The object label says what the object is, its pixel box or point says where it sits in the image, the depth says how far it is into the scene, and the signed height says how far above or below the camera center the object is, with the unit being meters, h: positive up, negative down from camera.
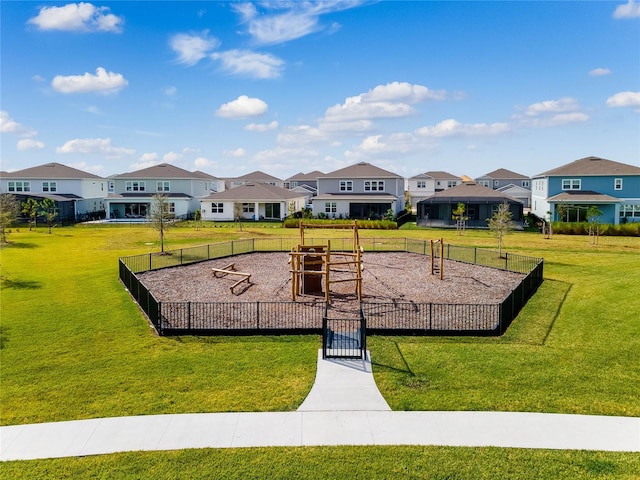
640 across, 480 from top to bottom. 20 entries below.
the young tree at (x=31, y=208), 57.83 +0.95
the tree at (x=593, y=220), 44.99 -0.53
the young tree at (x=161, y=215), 36.68 +0.10
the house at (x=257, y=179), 107.54 +7.89
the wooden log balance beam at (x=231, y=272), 24.08 -3.05
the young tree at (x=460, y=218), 55.50 -0.28
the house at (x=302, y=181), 102.69 +7.05
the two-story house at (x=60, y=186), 67.88 +4.24
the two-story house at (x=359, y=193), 65.19 +3.17
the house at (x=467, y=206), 59.19 +1.11
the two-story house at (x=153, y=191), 69.44 +3.73
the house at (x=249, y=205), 66.25 +1.47
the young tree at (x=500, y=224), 34.75 -0.59
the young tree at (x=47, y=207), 60.67 +1.16
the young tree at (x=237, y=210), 60.23 +0.74
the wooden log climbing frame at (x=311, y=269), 21.60 -2.46
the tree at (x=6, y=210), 34.73 +0.49
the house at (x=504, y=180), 100.81 +7.05
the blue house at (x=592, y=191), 54.81 +2.75
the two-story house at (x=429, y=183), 96.25 +6.20
